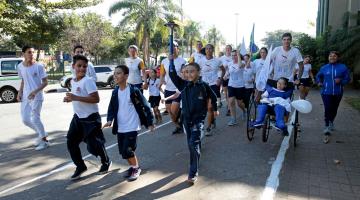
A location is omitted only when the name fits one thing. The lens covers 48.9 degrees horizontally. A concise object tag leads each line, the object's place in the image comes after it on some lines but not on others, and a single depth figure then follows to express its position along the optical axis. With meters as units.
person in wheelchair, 7.00
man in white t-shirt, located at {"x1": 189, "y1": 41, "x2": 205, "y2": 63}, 9.14
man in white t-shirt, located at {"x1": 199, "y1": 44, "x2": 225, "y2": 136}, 9.25
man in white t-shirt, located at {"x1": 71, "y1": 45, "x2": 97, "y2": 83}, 6.85
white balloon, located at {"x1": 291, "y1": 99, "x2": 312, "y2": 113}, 7.00
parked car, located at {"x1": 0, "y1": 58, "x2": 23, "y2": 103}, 16.16
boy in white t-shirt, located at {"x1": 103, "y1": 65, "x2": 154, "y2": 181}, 5.22
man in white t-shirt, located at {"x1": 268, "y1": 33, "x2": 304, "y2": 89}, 7.96
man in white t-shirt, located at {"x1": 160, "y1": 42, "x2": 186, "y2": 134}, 8.16
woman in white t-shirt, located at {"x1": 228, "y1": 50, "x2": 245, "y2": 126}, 9.63
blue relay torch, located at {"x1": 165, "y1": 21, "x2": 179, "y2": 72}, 6.21
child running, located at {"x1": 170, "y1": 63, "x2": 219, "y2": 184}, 5.33
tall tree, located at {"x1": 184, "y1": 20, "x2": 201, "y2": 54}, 60.55
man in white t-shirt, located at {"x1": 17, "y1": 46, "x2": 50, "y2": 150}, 7.04
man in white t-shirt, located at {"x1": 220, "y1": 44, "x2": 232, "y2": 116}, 11.14
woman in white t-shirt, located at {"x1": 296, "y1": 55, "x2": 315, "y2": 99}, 12.16
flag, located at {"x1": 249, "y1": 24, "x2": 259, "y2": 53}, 10.15
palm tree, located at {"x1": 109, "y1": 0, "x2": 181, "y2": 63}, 32.78
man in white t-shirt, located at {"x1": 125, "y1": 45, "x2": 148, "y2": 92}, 8.90
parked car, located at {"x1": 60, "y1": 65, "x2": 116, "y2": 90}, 24.73
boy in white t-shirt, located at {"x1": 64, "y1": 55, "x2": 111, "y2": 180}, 5.23
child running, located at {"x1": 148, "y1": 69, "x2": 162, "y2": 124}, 10.13
